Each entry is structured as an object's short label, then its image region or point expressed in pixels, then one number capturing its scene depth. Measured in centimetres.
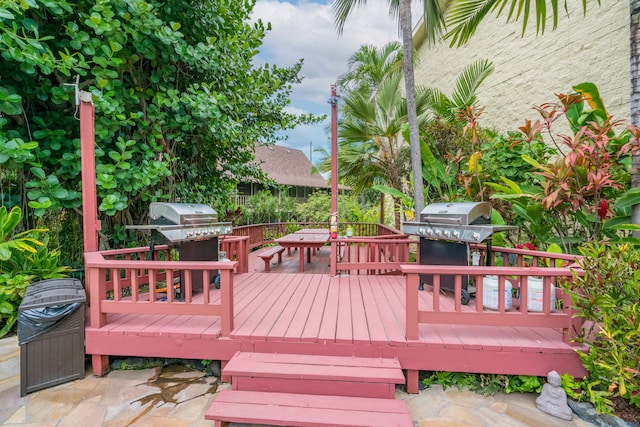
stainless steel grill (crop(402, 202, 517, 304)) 278
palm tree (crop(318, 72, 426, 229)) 659
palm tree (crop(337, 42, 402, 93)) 860
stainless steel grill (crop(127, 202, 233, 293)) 293
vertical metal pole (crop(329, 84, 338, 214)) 451
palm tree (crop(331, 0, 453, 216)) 421
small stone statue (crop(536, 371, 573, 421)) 200
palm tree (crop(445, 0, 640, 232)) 268
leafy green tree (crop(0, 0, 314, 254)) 293
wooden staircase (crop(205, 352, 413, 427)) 180
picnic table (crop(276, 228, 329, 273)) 538
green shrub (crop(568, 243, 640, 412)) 184
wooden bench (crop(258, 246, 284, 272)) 523
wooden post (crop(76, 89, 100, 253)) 275
